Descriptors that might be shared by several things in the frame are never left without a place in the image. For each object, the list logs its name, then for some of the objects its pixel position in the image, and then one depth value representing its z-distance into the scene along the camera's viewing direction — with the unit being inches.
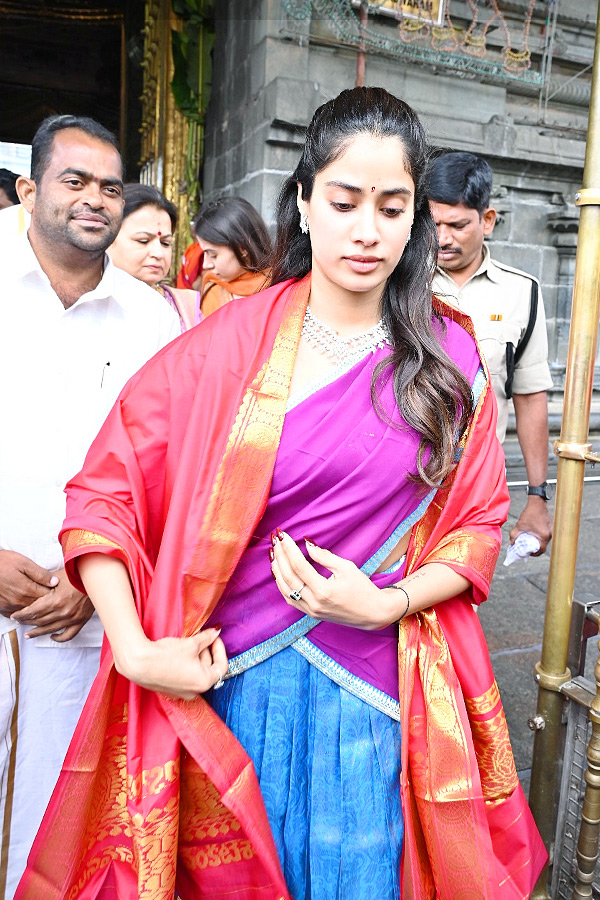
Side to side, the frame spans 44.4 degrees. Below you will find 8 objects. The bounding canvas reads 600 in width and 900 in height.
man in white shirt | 67.0
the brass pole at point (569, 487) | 65.3
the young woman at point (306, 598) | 48.1
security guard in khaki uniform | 98.7
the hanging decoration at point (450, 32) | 195.9
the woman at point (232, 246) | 126.4
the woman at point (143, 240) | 112.5
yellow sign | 198.7
